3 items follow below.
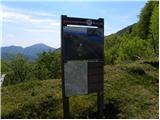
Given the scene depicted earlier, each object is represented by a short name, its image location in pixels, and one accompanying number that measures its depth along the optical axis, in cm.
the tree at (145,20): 2222
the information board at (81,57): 402
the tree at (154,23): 1478
